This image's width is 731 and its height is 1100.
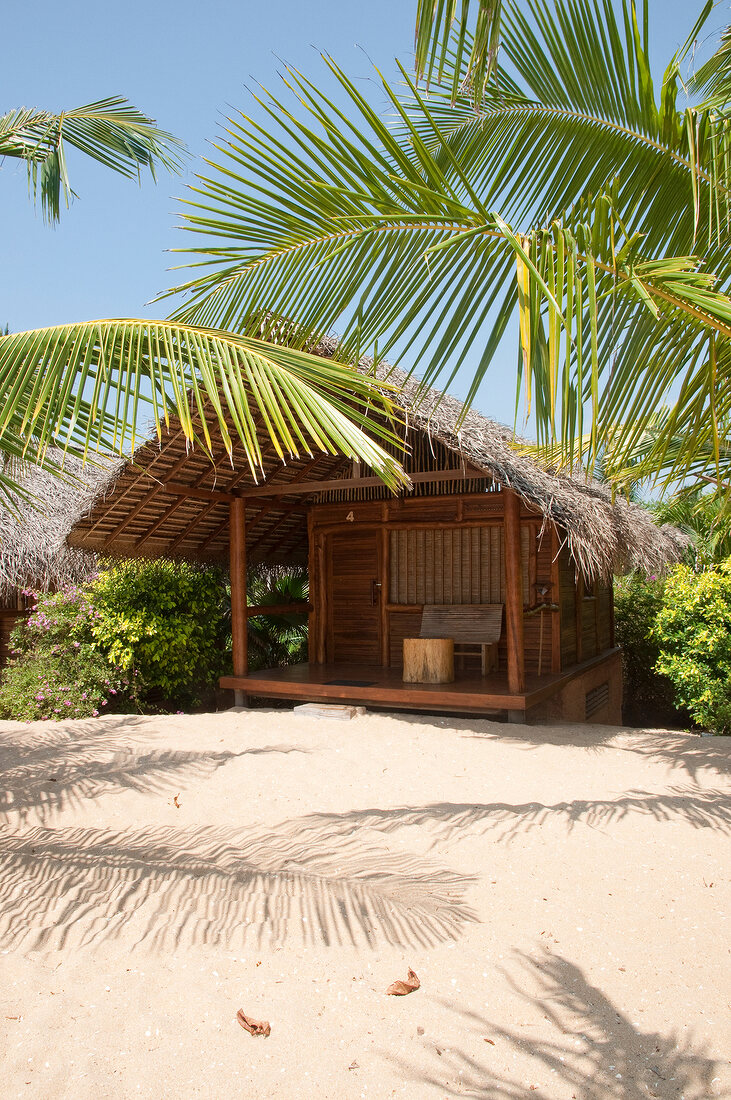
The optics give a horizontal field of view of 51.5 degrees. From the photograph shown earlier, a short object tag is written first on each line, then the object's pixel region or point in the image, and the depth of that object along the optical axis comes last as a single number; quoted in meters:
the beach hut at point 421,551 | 7.25
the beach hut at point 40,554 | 9.48
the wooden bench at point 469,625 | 8.70
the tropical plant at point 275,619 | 11.41
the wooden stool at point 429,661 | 8.09
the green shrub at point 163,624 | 8.38
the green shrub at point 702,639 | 7.21
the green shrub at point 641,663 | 12.17
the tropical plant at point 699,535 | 9.42
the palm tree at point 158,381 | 2.13
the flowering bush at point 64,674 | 8.06
